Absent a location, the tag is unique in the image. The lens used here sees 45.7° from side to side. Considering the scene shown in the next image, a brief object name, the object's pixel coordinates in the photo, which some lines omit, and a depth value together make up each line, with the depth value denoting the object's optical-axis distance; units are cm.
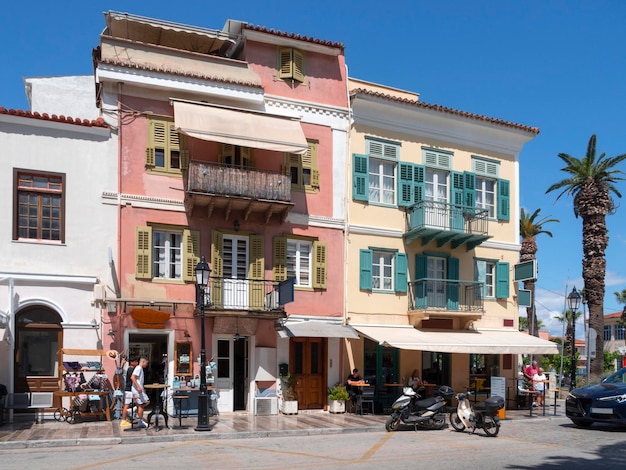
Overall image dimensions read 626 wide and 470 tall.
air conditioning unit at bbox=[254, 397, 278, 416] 2133
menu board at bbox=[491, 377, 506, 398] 2123
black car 1848
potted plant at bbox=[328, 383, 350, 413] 2222
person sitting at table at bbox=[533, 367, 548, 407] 2486
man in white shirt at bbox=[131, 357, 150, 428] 1705
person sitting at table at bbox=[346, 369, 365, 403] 2216
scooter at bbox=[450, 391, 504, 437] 1756
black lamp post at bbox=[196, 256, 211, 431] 1733
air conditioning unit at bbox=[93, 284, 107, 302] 1945
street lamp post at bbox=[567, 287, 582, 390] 2500
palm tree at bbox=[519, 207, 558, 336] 4538
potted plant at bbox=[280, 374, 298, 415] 2148
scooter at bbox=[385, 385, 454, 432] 1828
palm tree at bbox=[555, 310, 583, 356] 5680
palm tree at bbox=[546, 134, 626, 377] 3697
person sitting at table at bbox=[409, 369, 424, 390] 2212
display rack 1822
